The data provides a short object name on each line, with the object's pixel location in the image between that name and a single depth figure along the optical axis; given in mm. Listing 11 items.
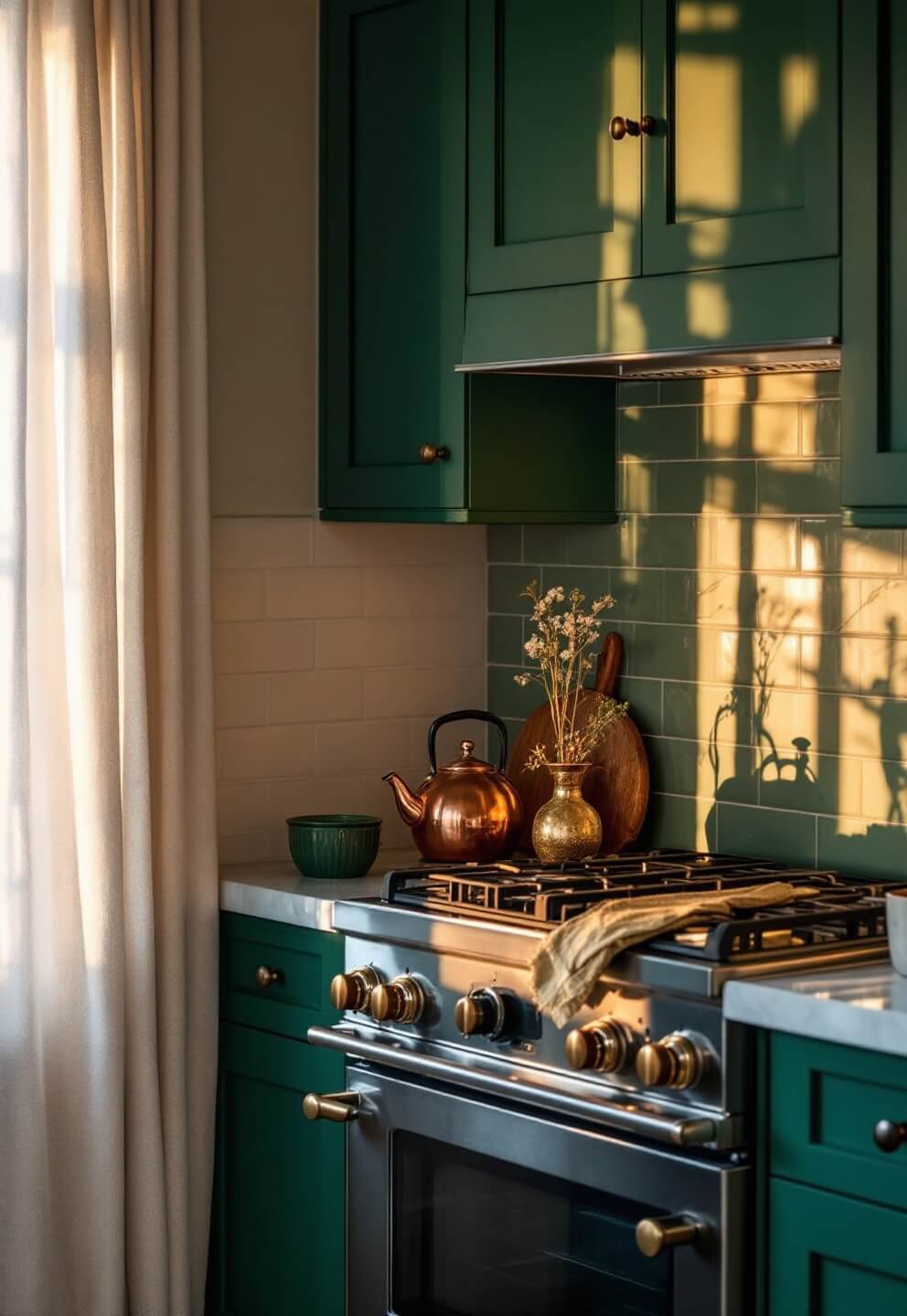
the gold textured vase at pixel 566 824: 3225
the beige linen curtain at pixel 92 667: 3092
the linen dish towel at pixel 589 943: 2545
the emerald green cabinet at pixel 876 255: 2605
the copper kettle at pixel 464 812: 3273
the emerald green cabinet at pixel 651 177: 2723
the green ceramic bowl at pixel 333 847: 3320
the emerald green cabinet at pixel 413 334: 3340
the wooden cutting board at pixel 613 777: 3434
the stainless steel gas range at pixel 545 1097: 2453
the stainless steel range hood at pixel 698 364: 2896
